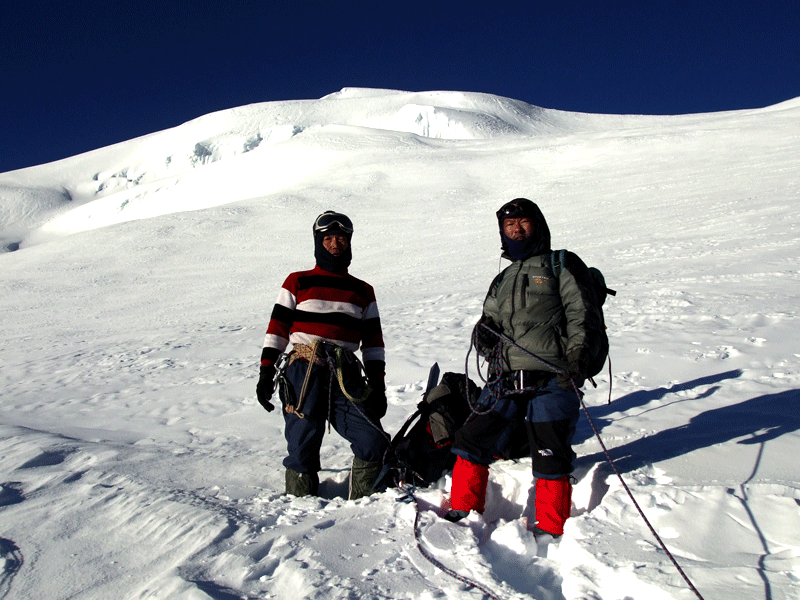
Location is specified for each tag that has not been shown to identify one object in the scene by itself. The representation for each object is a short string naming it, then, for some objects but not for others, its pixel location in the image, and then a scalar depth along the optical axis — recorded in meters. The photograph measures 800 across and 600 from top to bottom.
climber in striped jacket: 3.28
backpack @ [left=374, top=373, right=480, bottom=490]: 3.33
